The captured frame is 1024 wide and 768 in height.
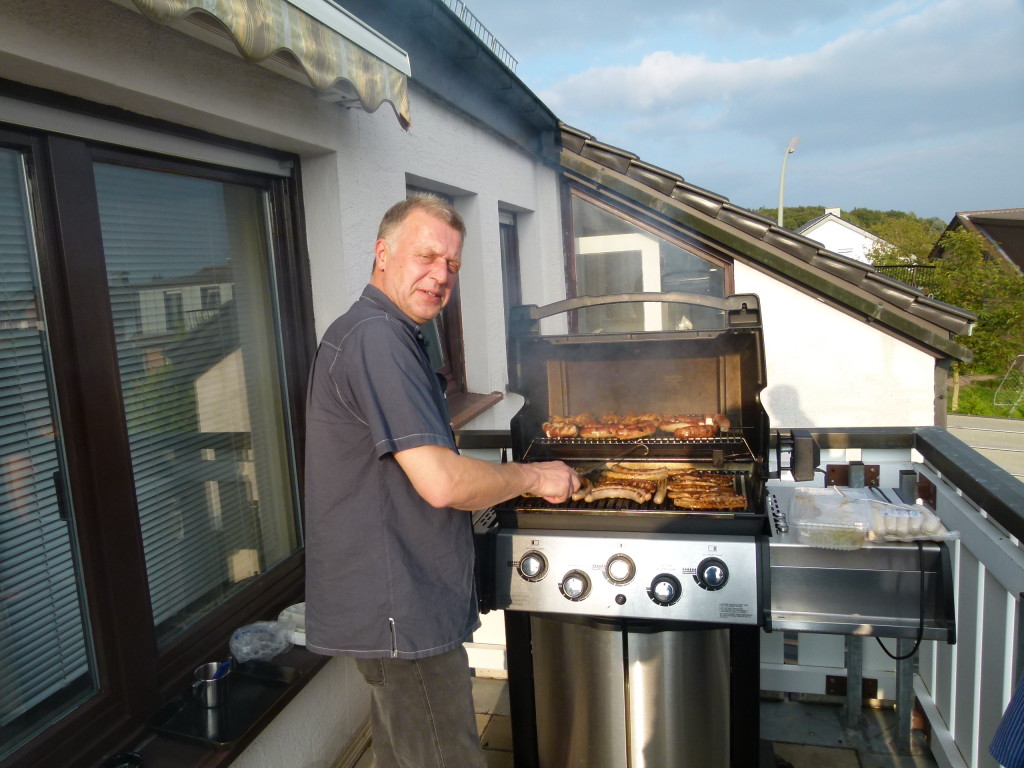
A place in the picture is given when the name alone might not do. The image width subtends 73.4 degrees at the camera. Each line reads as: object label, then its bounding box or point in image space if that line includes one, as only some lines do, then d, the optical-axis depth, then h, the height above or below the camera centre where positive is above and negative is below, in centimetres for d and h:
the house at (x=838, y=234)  3183 +282
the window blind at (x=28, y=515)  171 -45
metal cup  212 -110
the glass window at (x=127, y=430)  176 -29
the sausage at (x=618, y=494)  240 -66
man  176 -49
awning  171 +84
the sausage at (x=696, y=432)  275 -52
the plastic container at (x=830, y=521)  210 -72
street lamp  1816 +385
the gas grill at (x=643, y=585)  218 -90
